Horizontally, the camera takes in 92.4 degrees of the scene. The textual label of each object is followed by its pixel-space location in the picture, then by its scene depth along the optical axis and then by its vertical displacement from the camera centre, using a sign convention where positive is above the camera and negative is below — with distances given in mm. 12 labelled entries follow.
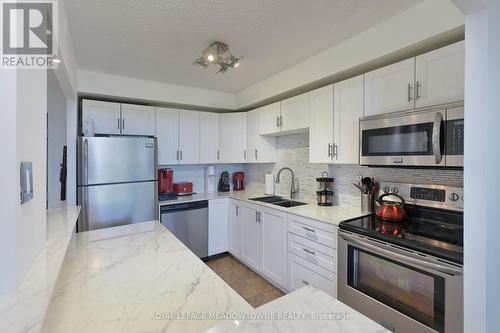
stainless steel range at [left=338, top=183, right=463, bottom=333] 1293 -607
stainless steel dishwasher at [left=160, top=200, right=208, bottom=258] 2924 -733
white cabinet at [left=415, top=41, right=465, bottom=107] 1476 +581
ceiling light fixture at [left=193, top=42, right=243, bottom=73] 2104 +964
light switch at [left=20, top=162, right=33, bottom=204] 756 -57
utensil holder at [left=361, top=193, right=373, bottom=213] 2145 -344
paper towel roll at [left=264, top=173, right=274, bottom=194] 3373 -275
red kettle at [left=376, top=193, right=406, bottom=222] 1830 -357
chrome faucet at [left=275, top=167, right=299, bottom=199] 3109 -308
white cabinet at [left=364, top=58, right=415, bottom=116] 1714 +586
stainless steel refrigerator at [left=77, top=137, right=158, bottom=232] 2397 -179
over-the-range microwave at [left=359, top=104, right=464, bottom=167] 1457 +185
